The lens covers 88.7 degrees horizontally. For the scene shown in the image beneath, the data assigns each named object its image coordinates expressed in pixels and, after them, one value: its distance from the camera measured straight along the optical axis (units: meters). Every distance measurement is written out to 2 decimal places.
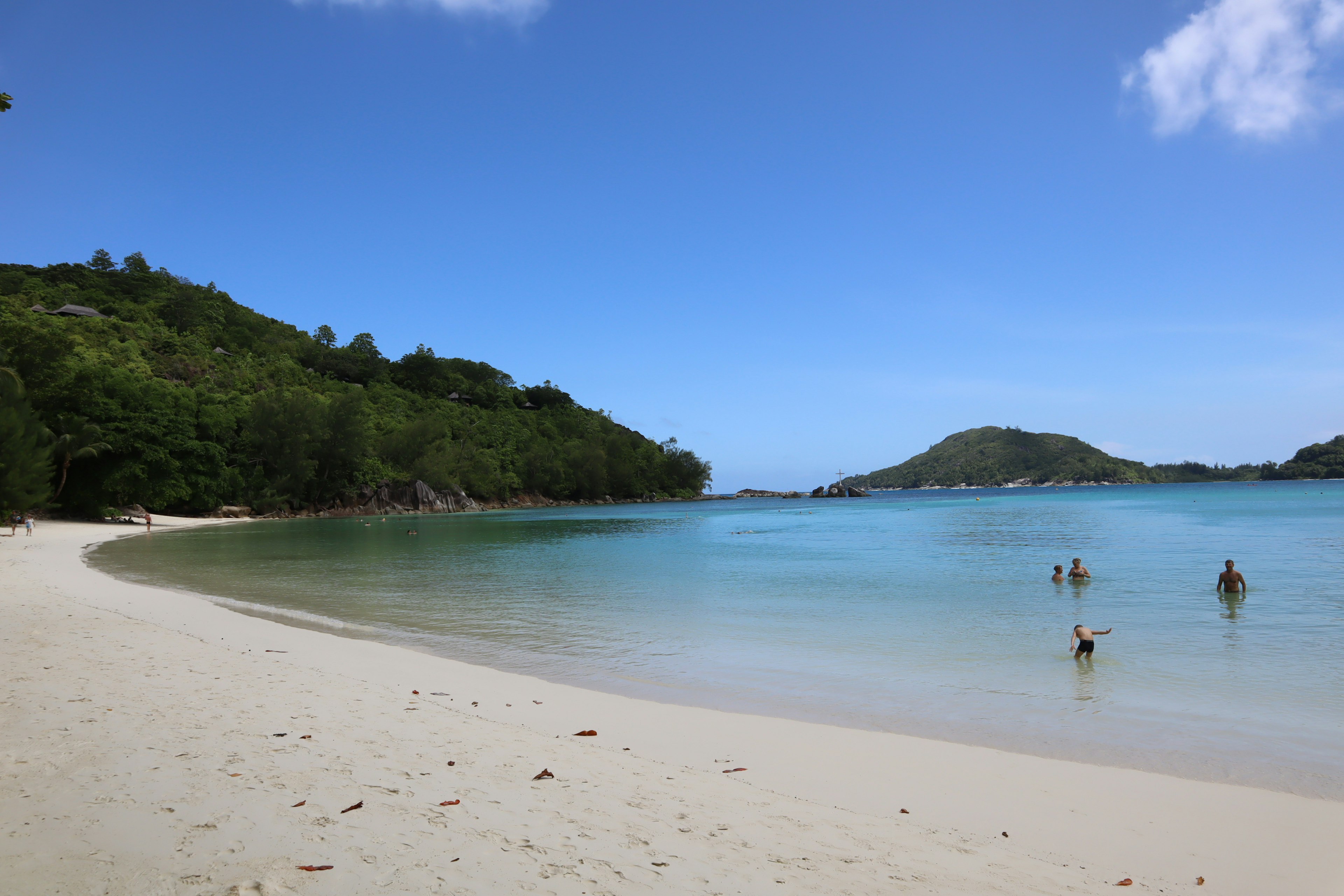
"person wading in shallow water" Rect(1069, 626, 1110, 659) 10.09
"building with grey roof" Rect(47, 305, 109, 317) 74.75
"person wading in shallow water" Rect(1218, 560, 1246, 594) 15.67
